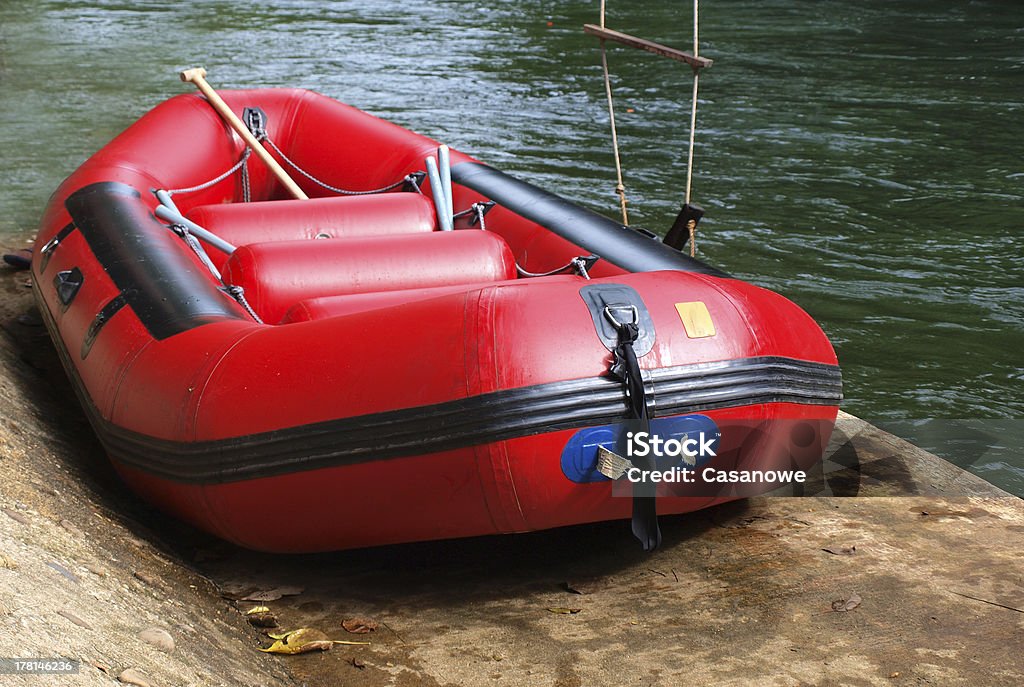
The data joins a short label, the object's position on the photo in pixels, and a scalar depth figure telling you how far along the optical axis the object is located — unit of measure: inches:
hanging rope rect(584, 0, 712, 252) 174.2
